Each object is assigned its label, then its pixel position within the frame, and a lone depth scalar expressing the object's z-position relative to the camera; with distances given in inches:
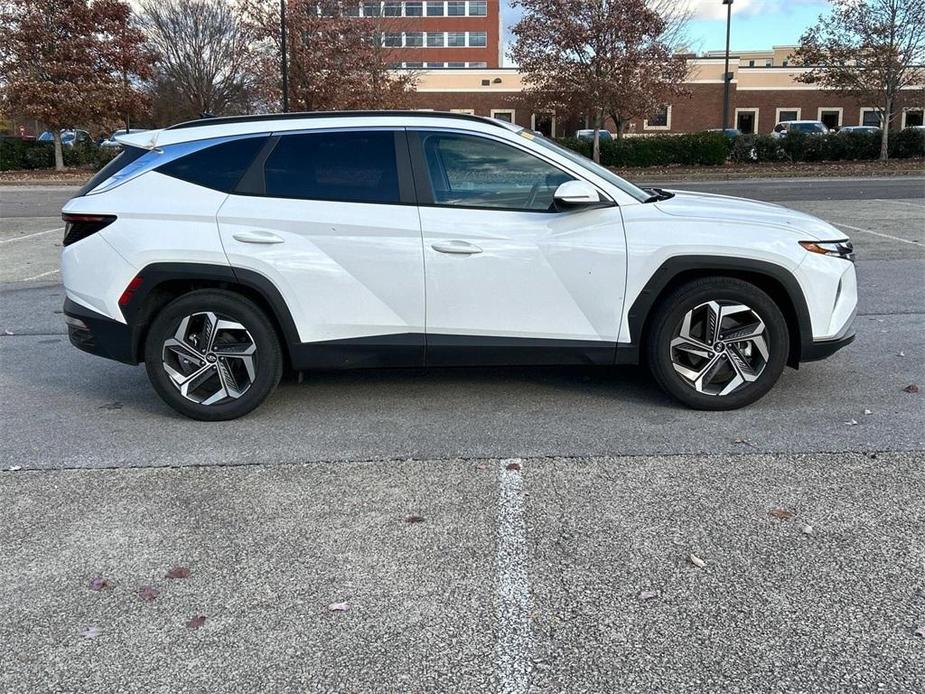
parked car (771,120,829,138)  1743.2
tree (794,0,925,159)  1161.4
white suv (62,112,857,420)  191.9
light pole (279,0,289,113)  1024.0
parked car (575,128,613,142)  1473.9
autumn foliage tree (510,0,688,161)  1160.8
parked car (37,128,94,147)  1445.6
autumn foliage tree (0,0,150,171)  1273.4
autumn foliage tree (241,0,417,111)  1232.2
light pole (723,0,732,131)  1470.2
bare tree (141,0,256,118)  1411.2
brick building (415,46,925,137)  2255.2
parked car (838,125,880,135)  1278.7
